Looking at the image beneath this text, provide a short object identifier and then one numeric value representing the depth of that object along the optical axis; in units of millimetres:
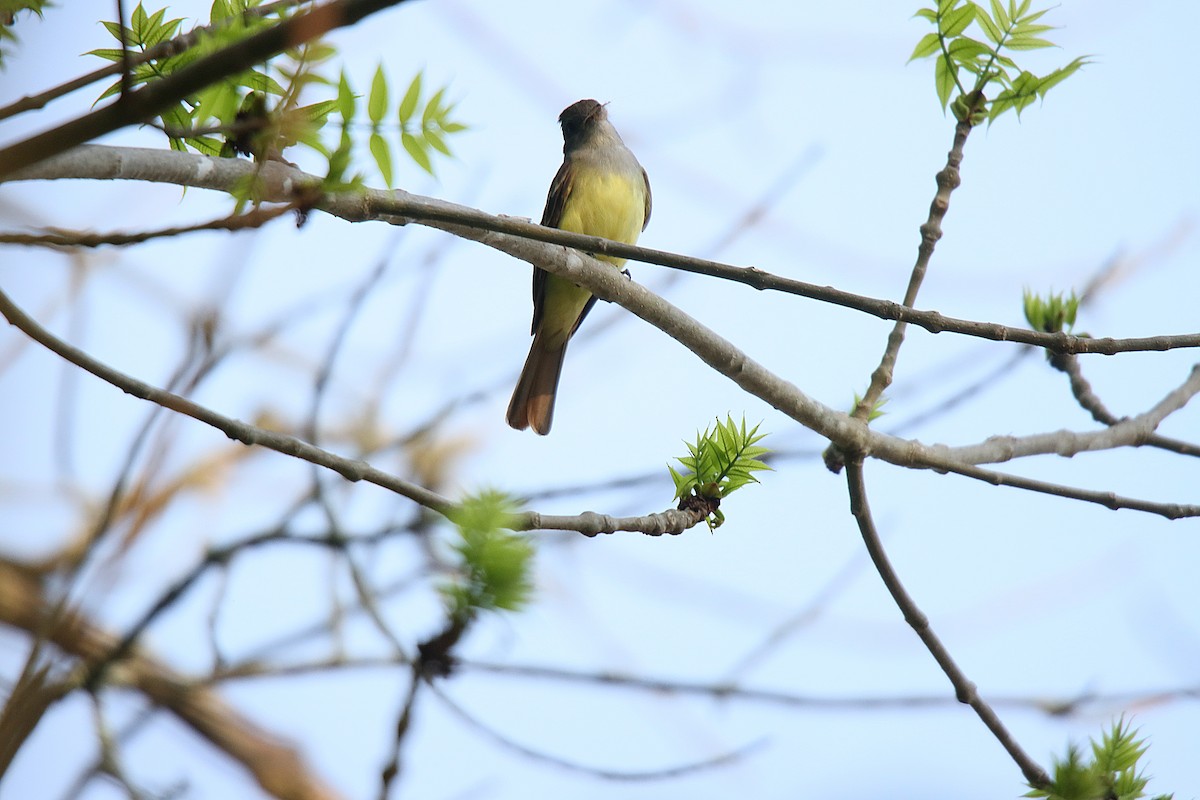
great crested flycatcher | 10578
